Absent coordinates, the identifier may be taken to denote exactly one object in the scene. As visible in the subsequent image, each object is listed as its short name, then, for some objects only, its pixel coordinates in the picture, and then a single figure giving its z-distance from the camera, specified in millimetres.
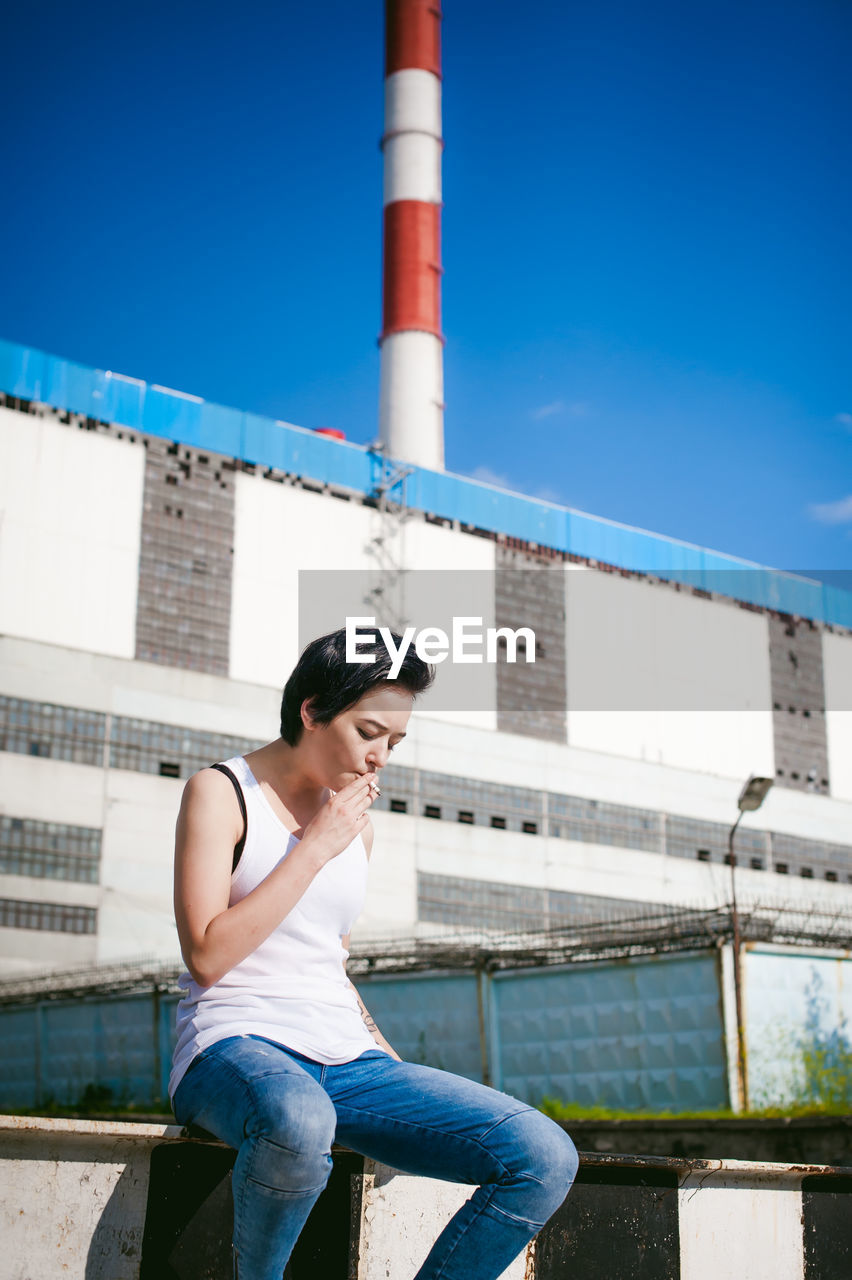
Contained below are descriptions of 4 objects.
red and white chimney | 38094
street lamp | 14617
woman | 2064
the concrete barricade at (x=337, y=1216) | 2223
